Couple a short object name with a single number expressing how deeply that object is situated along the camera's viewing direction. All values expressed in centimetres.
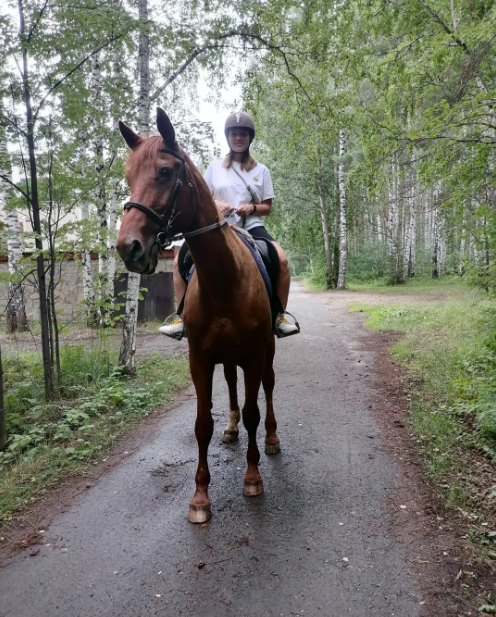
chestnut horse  226
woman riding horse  372
